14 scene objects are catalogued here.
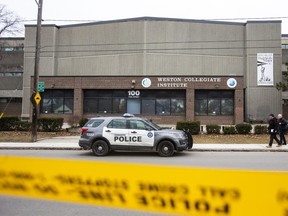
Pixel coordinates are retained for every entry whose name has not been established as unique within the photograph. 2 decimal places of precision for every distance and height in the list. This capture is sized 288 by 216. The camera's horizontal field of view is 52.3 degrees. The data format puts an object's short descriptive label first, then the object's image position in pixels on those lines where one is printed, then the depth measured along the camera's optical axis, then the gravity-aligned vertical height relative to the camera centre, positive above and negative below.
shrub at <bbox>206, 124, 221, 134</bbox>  20.23 -0.43
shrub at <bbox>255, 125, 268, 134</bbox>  20.08 -0.44
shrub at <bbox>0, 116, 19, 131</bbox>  21.73 -0.26
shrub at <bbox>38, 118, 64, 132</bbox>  21.66 -0.28
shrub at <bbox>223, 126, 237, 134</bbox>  19.93 -0.48
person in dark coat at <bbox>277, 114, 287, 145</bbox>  14.94 -0.16
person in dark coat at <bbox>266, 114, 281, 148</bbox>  14.41 -0.17
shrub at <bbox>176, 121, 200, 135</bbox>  19.98 -0.25
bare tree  27.58 +9.13
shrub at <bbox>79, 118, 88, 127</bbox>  23.79 -0.18
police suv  11.64 -0.62
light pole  16.55 +2.55
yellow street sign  16.56 +1.24
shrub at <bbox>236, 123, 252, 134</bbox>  20.02 -0.39
